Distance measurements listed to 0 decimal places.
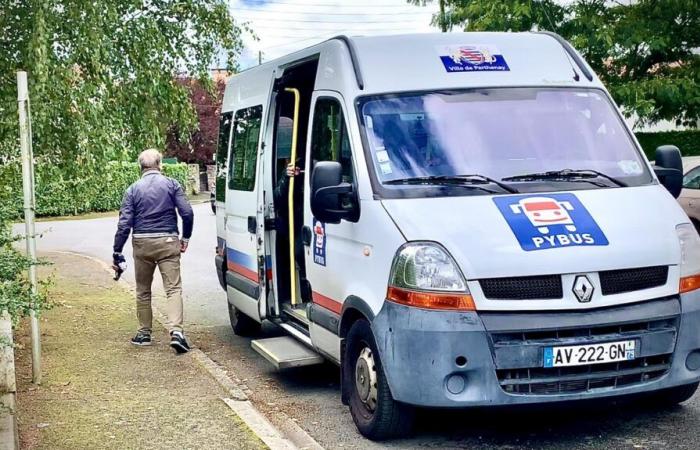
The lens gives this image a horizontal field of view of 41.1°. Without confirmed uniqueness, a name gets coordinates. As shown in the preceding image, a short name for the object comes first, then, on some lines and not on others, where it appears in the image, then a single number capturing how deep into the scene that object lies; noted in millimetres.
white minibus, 5133
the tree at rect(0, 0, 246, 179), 9531
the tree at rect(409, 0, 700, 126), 18359
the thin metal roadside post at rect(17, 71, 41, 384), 7125
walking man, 8617
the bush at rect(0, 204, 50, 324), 5297
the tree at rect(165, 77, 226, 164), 48684
